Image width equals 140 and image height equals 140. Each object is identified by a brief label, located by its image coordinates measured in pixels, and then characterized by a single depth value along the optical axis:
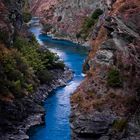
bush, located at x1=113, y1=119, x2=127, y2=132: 51.65
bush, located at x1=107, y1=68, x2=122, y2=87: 54.97
